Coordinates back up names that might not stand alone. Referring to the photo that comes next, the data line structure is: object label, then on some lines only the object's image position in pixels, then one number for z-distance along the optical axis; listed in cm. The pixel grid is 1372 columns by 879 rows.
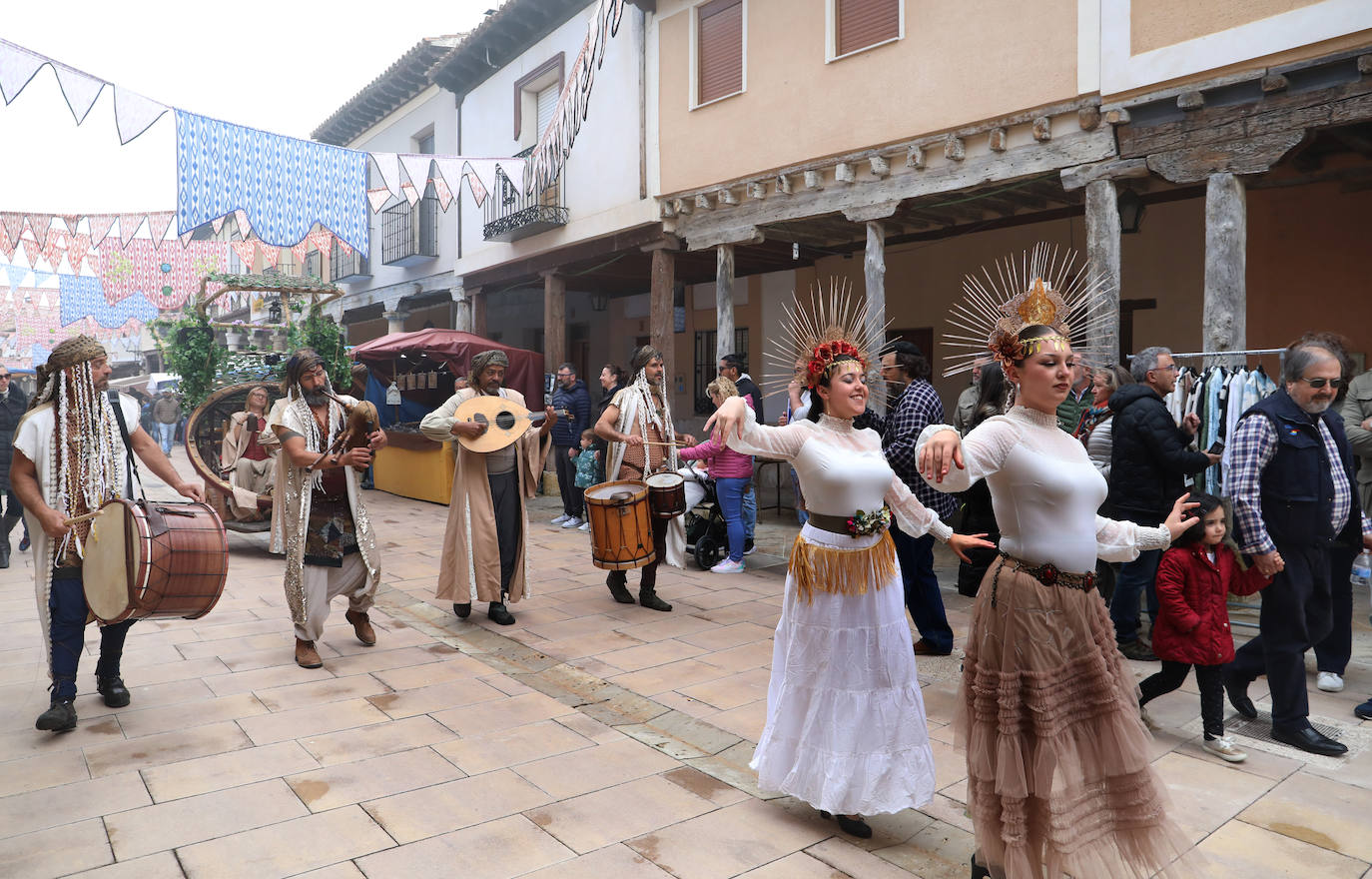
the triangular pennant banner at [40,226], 1589
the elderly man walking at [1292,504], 375
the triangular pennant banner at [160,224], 1634
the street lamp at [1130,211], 820
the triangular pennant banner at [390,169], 1086
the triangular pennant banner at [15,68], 800
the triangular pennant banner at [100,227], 1622
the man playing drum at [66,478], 400
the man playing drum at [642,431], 638
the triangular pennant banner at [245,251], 1956
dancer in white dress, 298
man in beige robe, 575
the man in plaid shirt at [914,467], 509
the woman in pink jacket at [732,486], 764
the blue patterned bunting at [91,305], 2294
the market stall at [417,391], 1252
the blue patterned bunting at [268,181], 1002
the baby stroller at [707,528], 779
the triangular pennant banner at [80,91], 848
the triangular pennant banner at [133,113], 878
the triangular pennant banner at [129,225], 1631
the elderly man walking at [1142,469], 476
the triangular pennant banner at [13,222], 1586
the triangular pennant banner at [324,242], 1477
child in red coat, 366
